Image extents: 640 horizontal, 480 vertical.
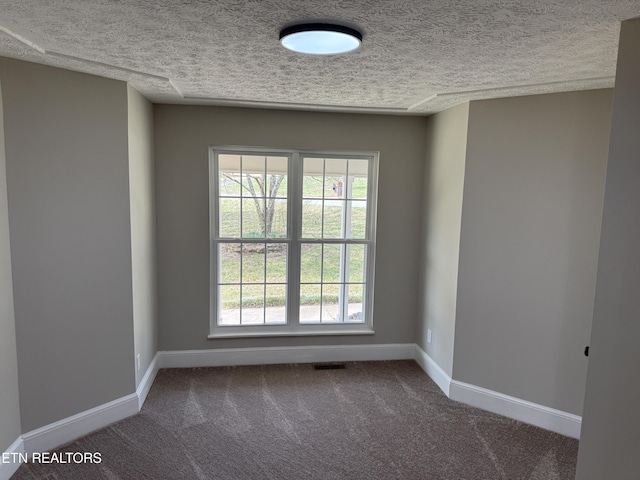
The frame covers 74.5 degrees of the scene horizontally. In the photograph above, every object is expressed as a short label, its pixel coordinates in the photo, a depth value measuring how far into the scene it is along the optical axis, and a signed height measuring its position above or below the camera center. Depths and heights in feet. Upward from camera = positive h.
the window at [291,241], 13.16 -1.43
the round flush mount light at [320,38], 5.98 +2.36
